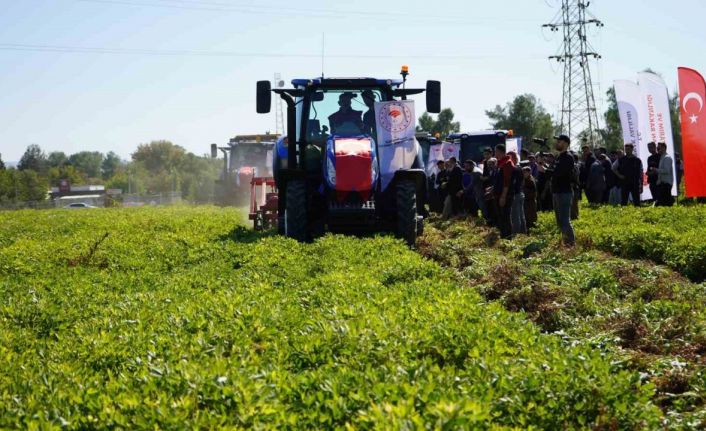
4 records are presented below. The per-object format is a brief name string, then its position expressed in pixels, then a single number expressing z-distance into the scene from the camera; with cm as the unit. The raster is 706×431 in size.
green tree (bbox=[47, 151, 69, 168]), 18422
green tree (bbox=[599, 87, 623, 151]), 6569
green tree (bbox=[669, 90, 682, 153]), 6519
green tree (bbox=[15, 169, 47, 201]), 9200
